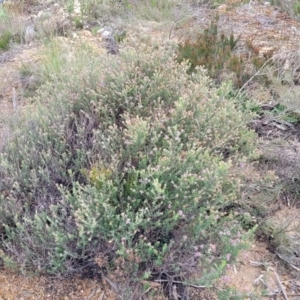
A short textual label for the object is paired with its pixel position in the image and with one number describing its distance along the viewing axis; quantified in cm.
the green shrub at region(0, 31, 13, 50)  533
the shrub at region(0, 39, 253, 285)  208
